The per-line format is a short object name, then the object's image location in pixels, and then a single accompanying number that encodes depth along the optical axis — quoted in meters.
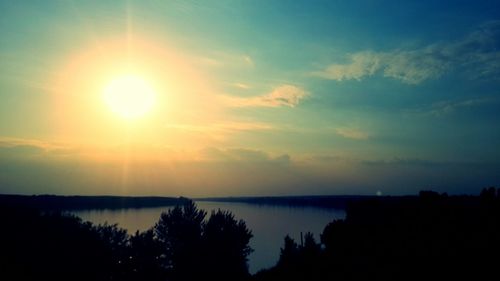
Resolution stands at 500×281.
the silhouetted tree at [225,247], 41.91
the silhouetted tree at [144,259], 39.62
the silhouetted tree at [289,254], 49.32
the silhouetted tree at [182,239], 41.53
